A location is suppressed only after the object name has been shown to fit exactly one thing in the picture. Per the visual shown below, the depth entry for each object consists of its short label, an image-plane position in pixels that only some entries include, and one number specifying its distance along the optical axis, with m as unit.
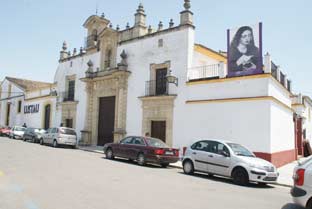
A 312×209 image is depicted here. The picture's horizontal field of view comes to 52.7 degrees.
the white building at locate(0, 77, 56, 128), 33.75
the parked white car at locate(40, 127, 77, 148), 23.19
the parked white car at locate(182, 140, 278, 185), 10.68
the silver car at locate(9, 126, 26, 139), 32.53
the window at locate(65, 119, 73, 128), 29.40
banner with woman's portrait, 16.03
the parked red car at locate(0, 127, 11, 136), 37.47
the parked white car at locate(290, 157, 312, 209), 5.78
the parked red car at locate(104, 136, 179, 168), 14.41
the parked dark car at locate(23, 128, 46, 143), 27.04
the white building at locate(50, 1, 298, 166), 16.11
